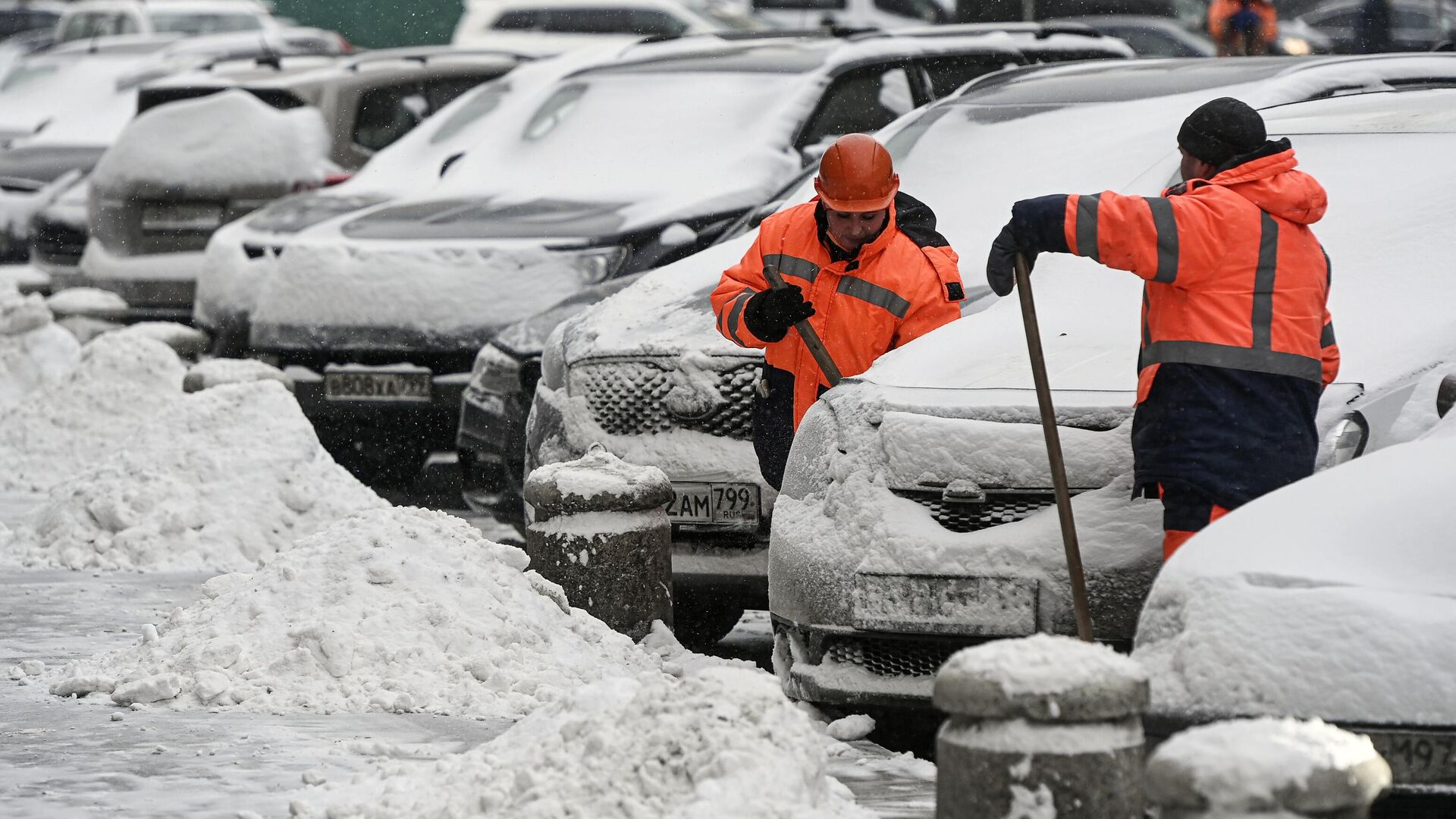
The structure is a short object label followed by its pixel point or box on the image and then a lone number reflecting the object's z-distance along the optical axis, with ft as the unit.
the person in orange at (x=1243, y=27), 137.90
